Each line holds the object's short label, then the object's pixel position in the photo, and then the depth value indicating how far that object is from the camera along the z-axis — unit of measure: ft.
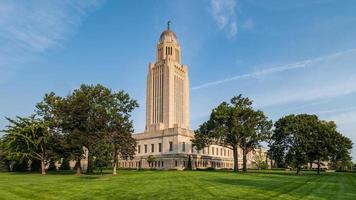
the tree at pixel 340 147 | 208.82
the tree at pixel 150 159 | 281.54
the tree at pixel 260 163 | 312.50
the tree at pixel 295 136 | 173.58
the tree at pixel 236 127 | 202.08
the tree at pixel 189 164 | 257.28
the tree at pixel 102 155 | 126.21
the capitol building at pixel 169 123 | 279.69
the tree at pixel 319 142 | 179.73
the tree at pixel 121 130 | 144.77
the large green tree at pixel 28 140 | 170.50
